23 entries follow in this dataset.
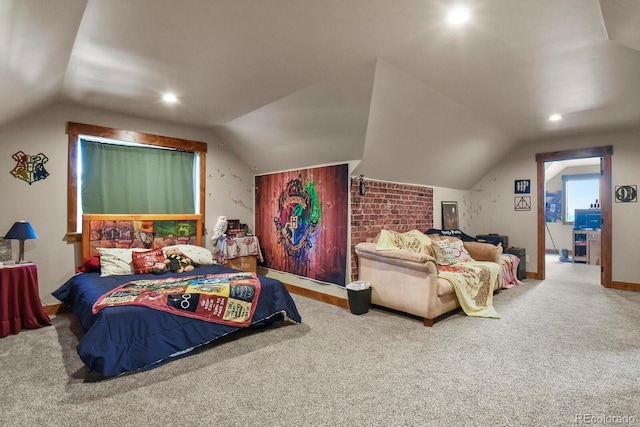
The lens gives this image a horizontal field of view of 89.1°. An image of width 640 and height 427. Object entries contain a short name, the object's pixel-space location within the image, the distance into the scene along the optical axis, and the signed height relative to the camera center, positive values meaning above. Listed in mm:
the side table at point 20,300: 3039 -807
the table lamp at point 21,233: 3258 -162
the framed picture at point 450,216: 5795 -72
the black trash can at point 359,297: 3727 -974
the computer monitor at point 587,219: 7309 -209
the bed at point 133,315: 2297 -822
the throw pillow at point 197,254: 4082 -497
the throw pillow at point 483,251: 4828 -604
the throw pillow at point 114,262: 3576 -515
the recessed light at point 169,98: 3560 +1319
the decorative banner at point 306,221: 4180 -103
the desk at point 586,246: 7199 -826
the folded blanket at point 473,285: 3697 -873
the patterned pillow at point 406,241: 3998 -378
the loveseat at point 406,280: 3385 -757
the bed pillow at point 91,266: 3682 -562
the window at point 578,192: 8508 +492
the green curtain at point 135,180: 4082 +493
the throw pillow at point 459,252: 4711 -590
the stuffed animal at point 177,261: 3756 -541
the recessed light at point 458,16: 2064 +1284
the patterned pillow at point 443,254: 4367 -568
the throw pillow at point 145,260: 3666 -513
